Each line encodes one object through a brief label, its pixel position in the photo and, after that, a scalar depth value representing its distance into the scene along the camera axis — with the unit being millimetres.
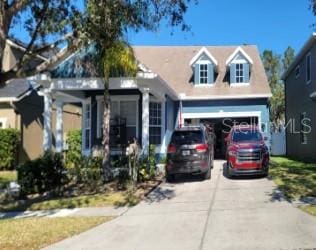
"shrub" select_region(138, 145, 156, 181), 11080
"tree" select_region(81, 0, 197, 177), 7422
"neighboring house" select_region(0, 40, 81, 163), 15790
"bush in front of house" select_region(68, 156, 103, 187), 10991
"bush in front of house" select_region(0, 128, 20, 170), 15248
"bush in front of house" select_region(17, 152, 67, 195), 10254
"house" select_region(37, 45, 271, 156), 12292
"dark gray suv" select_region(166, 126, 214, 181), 10961
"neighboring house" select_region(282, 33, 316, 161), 15000
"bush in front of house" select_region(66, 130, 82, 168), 16955
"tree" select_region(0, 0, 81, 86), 6917
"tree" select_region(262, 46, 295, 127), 29045
